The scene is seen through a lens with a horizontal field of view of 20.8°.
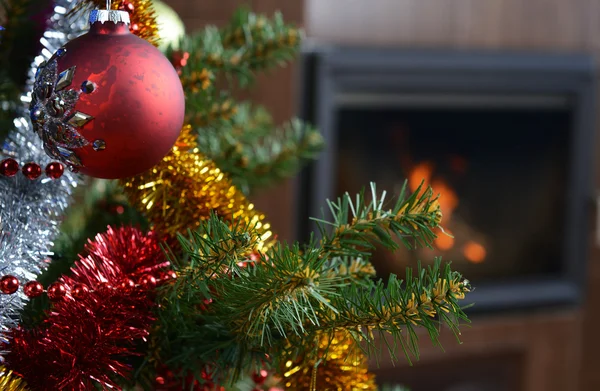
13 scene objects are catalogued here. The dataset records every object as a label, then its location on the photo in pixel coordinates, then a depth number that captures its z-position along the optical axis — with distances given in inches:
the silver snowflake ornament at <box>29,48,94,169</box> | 32.7
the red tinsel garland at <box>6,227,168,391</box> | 33.7
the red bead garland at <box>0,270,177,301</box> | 33.9
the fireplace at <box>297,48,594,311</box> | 86.6
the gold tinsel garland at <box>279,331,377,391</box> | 35.1
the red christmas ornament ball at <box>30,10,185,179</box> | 32.6
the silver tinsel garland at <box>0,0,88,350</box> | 34.3
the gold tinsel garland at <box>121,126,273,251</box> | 35.8
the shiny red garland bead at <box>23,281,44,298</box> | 34.2
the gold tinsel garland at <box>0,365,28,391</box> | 32.9
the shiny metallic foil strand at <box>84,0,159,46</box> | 35.2
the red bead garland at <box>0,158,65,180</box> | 35.5
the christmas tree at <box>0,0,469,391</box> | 32.7
